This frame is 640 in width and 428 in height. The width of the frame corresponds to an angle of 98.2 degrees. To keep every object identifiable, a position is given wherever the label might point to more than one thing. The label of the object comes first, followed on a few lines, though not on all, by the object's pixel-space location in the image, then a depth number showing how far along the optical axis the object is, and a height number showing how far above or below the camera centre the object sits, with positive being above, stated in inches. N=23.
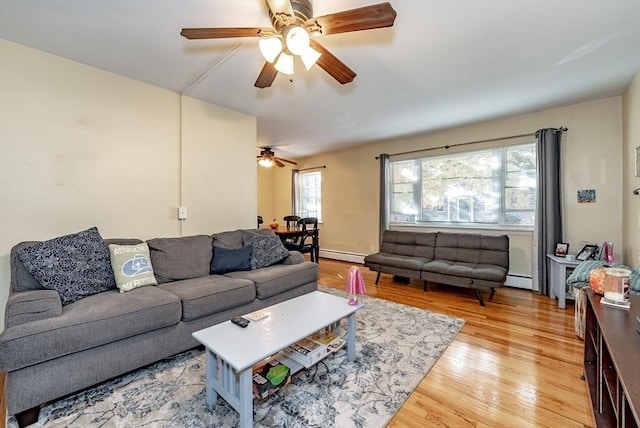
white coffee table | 54.4 -28.2
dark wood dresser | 36.0 -21.0
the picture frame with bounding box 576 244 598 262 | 125.0 -17.1
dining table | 187.3 -12.4
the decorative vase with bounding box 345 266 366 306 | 84.4 -21.8
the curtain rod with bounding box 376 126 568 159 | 145.2 +43.4
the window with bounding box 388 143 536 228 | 153.7 +16.3
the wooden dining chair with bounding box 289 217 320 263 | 200.7 -15.4
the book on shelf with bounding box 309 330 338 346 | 77.1 -35.2
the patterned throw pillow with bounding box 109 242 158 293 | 87.6 -17.1
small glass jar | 59.9 -15.7
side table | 124.7 -29.1
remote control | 69.1 -27.3
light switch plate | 124.2 +0.6
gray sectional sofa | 58.9 -27.5
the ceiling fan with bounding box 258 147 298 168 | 211.9 +43.7
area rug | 59.8 -44.2
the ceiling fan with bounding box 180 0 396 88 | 57.9 +41.6
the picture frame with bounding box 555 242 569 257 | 133.8 -17.1
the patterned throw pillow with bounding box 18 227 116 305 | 75.3 -14.4
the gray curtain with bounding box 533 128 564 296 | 138.7 +7.7
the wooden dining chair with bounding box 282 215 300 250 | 188.8 -17.6
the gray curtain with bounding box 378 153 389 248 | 204.4 +14.4
